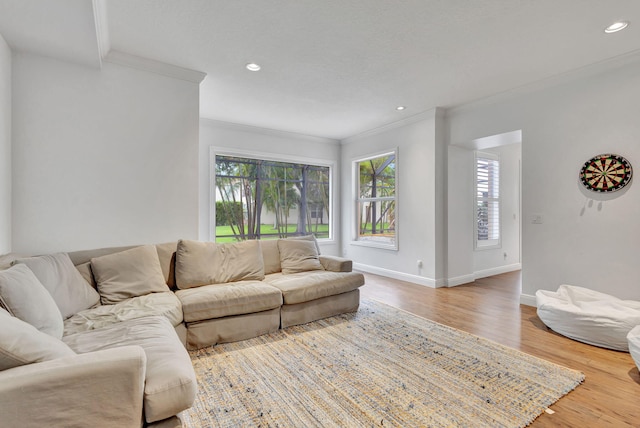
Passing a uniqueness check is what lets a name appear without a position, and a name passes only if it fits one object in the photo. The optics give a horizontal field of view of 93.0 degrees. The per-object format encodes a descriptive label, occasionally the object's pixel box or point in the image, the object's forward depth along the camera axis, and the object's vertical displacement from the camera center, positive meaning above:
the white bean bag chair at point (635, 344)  2.08 -0.94
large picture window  5.25 +0.20
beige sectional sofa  1.09 -0.68
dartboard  2.93 +0.37
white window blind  5.38 +0.17
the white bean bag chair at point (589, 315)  2.47 -0.92
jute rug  1.68 -1.15
